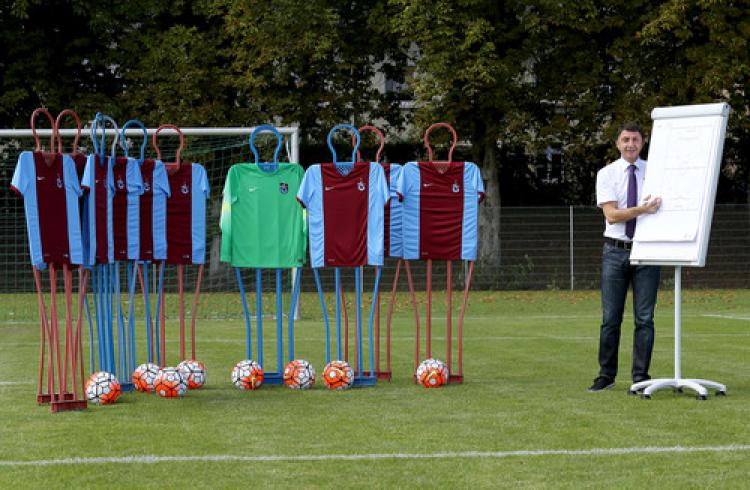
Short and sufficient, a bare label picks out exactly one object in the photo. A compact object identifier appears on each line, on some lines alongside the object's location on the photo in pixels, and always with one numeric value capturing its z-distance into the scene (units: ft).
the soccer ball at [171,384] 34.50
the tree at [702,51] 95.04
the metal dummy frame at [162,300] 37.60
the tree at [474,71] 96.02
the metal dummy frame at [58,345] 31.78
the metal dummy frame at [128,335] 36.47
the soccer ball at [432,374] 36.35
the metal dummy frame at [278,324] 37.73
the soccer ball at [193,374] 36.42
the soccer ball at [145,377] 35.68
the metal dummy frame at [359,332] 36.81
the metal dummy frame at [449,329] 37.40
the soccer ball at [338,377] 35.83
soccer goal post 80.33
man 33.88
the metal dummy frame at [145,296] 36.76
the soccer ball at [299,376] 36.29
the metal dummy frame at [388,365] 38.50
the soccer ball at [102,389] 33.04
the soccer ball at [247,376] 36.29
